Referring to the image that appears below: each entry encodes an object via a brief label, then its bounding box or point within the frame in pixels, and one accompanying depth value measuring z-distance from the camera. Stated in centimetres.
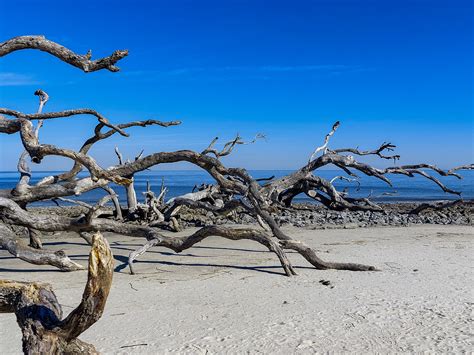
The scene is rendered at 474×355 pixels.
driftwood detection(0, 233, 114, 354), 218
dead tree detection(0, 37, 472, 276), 493
